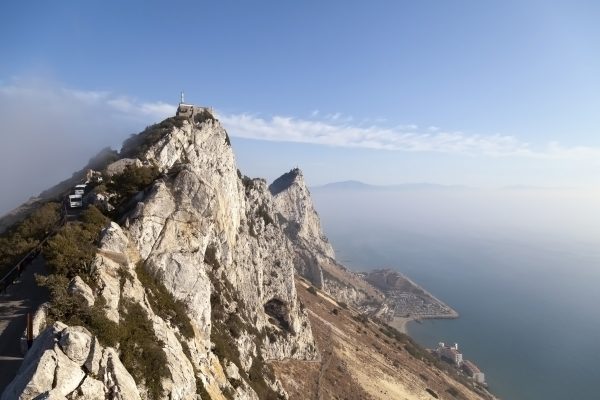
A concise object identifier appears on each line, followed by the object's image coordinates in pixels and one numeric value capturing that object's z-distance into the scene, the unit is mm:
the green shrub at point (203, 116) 53044
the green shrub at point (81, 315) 14445
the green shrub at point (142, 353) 14898
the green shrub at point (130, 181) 28734
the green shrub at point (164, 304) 21312
